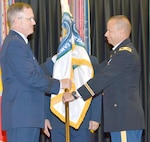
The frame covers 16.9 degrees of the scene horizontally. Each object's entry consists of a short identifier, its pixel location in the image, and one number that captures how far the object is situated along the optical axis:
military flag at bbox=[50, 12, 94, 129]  4.11
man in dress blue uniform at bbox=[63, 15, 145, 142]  3.92
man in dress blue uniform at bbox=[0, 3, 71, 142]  3.47
